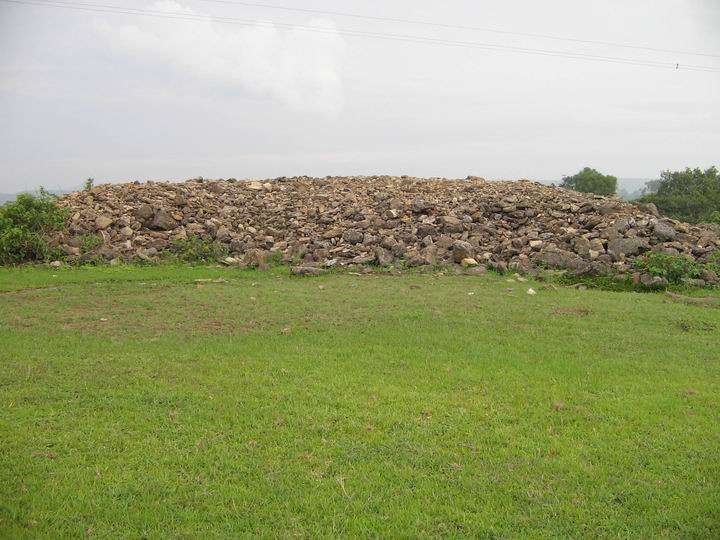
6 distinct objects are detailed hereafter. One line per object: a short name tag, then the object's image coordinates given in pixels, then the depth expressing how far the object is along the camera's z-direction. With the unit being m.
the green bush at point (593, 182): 41.34
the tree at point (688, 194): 26.95
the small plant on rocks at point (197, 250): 14.48
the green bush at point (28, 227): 13.96
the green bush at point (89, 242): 14.60
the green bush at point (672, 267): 11.96
